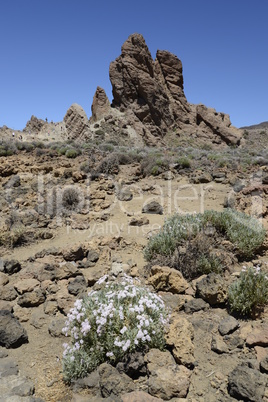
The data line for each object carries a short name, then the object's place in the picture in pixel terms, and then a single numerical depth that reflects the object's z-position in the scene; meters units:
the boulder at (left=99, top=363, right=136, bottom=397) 2.66
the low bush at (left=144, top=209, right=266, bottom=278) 4.59
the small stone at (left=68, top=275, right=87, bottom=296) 4.48
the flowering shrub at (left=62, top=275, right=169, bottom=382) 2.88
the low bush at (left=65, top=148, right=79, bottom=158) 13.63
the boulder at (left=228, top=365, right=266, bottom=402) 2.44
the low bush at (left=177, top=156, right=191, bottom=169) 12.25
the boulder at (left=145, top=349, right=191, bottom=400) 2.59
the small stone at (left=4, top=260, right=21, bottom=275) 5.36
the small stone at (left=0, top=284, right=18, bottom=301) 4.51
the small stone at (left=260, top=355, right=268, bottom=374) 2.67
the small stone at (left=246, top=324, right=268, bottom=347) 2.97
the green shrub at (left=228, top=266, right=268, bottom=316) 3.47
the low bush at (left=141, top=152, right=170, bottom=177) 11.63
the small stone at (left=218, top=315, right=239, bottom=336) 3.25
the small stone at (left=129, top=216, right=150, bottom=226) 7.13
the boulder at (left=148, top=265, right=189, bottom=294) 4.16
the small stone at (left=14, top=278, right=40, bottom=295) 4.62
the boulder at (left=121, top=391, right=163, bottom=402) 2.46
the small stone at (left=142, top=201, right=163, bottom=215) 7.96
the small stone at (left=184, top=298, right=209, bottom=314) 3.78
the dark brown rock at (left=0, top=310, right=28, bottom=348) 3.57
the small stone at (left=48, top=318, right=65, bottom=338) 3.70
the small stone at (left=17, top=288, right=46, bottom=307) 4.36
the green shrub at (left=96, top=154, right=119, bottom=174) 11.36
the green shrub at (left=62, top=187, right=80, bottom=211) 8.73
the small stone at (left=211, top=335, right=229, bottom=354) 3.04
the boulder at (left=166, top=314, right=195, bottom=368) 2.89
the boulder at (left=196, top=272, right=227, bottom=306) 3.78
